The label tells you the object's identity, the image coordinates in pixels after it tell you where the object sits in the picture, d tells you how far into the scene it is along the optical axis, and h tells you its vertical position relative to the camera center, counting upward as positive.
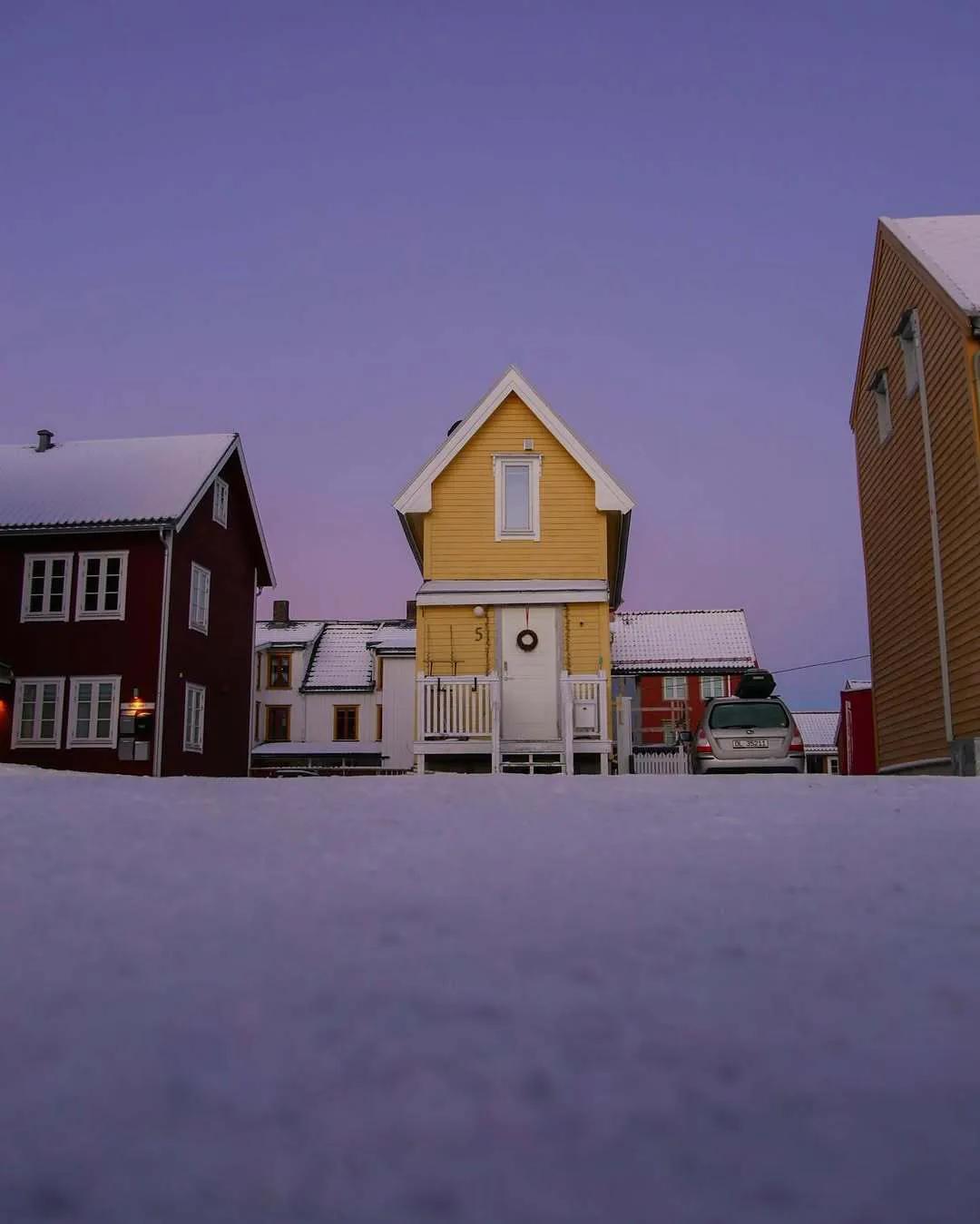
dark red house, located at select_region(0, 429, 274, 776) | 20.94 +3.13
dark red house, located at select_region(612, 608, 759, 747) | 39.62 +3.72
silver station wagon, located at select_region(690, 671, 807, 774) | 13.98 +0.29
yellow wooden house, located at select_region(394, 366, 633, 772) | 17.17 +3.28
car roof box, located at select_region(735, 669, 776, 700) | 18.40 +1.45
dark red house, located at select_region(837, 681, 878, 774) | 20.86 +0.61
